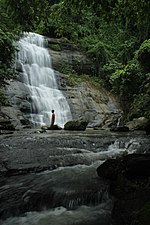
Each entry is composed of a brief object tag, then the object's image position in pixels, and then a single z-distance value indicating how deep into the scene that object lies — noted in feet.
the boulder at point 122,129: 47.60
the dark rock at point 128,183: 12.78
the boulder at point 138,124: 50.54
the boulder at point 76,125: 52.02
